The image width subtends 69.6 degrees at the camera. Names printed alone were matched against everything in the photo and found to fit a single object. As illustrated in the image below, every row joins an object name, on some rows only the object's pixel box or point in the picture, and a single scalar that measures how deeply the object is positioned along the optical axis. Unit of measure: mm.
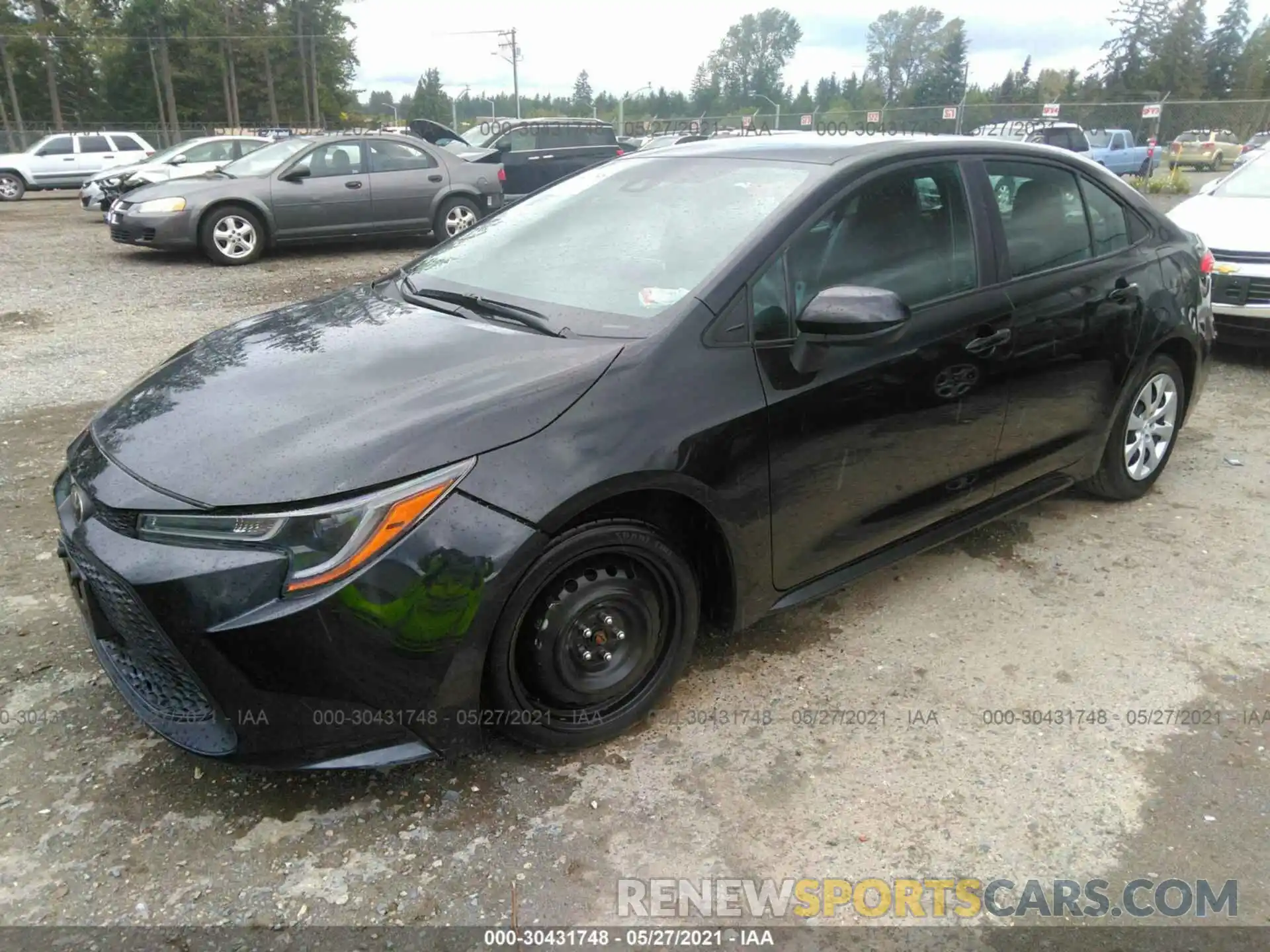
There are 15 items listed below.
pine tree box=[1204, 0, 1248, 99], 70875
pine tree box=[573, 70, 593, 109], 120062
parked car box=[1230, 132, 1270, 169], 27892
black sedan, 2107
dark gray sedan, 10469
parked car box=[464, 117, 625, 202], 14430
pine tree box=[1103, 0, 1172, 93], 70875
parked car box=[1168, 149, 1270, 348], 6312
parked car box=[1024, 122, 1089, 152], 22172
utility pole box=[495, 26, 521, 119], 52656
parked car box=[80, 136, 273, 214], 14953
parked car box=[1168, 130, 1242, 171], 28578
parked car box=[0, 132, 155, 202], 20859
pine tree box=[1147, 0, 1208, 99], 68938
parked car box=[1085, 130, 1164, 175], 25094
